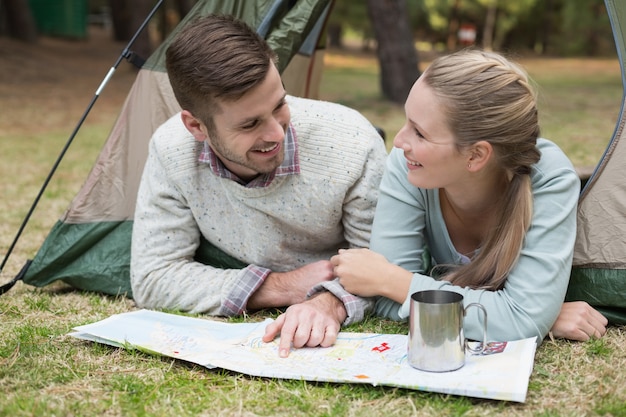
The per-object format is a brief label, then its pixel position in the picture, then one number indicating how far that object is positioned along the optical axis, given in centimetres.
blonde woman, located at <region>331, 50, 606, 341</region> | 189
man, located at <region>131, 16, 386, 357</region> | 209
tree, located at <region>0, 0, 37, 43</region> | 1416
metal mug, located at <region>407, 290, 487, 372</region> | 169
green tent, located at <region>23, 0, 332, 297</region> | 273
